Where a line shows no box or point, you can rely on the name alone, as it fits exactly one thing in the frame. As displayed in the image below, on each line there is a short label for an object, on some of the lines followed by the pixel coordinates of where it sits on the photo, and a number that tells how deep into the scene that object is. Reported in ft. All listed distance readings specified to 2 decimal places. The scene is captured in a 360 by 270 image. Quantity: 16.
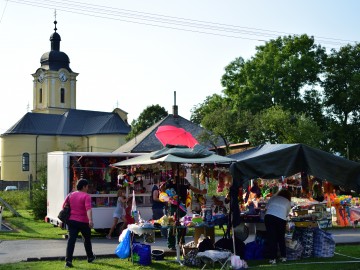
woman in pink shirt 38.96
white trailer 58.39
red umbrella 47.78
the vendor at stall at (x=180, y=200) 44.82
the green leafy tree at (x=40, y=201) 80.94
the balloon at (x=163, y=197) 44.75
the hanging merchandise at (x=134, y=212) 45.01
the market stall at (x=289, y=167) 37.22
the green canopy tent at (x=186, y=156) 39.01
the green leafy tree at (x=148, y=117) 249.75
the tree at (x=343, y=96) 171.94
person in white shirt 38.99
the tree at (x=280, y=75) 168.86
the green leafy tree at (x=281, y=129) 144.97
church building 275.59
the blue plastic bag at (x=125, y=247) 40.78
